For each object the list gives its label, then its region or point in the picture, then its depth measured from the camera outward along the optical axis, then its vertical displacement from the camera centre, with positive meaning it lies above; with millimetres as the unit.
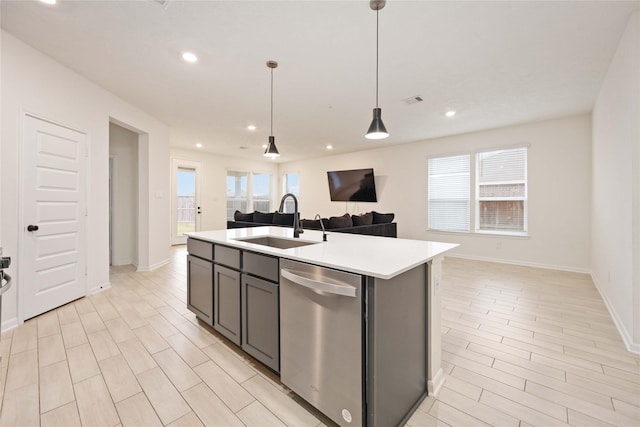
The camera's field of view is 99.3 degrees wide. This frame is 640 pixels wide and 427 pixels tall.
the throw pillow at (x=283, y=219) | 5125 -140
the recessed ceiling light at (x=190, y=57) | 2744 +1593
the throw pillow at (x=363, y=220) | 5188 -152
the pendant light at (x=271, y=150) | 3420 +782
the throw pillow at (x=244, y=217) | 5926 -119
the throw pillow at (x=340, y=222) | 4598 -173
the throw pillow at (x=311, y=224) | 4410 -200
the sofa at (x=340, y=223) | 4582 -204
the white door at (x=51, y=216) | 2738 -59
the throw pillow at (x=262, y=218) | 5457 -126
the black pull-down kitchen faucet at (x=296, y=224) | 2416 -114
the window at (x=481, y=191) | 5215 +438
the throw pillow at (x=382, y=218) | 5695 -126
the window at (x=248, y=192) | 8727 +671
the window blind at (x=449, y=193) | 5832 +435
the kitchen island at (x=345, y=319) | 1318 -624
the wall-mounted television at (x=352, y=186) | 7230 +742
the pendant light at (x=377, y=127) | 2314 +722
